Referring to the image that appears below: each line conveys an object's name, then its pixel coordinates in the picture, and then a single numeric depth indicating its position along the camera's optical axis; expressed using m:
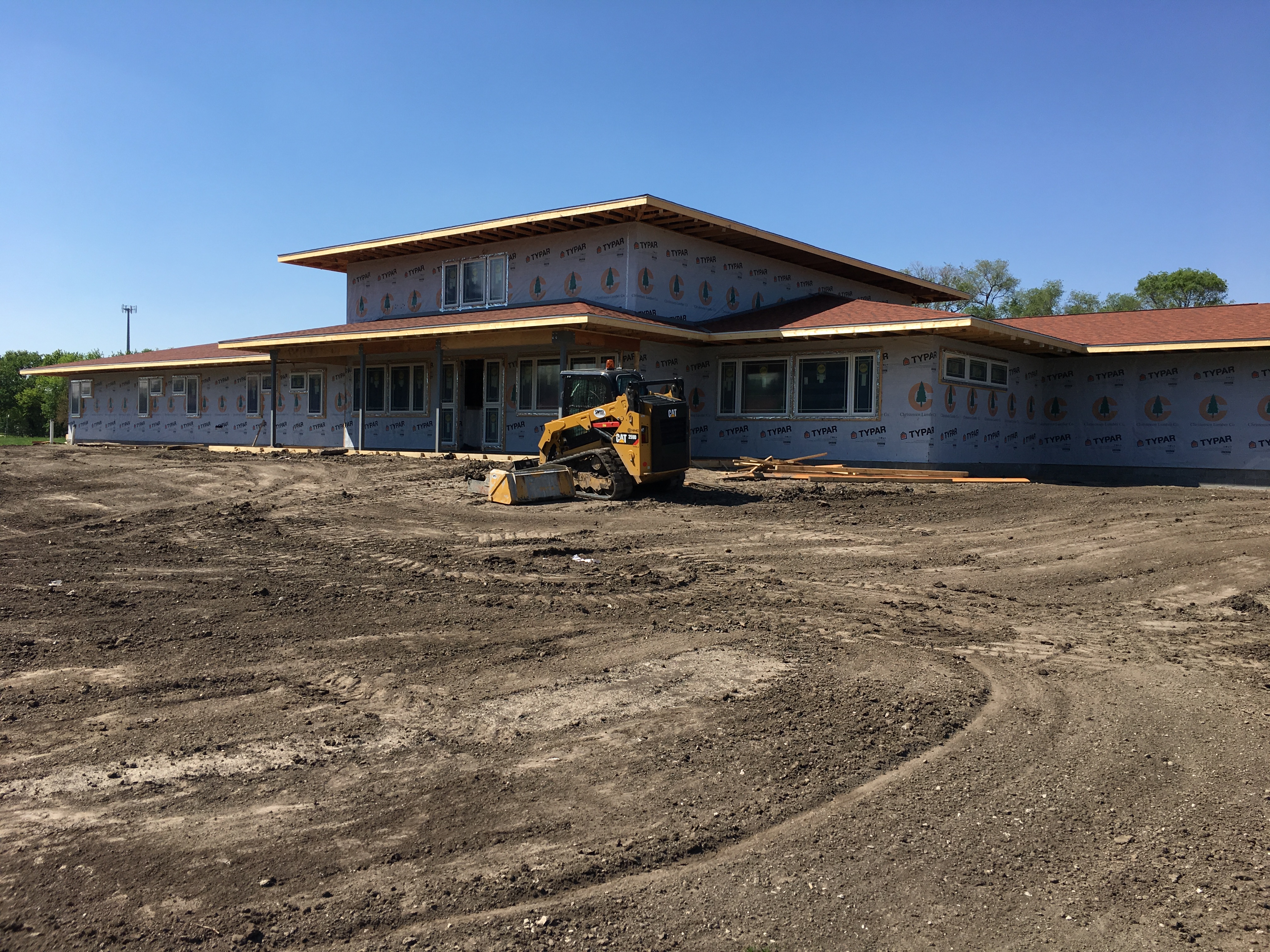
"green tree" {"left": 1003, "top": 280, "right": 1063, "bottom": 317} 71.75
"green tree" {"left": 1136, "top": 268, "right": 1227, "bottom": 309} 65.75
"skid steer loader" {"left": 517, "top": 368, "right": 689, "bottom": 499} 15.03
